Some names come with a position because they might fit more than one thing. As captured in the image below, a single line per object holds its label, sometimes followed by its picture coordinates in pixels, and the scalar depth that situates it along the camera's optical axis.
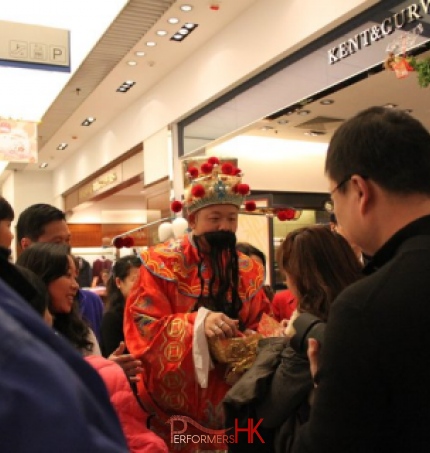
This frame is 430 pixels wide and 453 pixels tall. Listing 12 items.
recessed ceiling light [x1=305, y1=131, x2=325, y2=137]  6.76
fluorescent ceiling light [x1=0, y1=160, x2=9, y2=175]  11.96
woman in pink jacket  1.55
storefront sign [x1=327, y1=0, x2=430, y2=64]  3.53
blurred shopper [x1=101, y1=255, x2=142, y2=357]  2.98
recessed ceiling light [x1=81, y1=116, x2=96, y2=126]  9.11
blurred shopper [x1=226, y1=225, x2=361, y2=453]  1.45
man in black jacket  0.89
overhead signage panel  4.33
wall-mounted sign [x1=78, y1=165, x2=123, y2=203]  9.31
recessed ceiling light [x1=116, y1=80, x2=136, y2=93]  7.41
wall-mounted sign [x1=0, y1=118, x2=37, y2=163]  7.03
